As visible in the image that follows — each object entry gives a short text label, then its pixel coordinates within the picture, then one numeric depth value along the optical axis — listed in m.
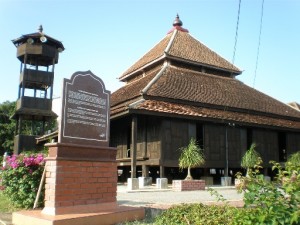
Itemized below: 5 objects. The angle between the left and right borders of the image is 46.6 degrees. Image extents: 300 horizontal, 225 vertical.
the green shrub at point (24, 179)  7.43
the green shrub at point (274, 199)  3.08
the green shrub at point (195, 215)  4.80
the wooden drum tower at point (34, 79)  28.97
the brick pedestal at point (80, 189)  5.22
